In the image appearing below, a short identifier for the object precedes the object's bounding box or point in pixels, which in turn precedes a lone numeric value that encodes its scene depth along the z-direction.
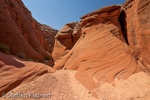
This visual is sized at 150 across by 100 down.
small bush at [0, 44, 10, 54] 4.04
